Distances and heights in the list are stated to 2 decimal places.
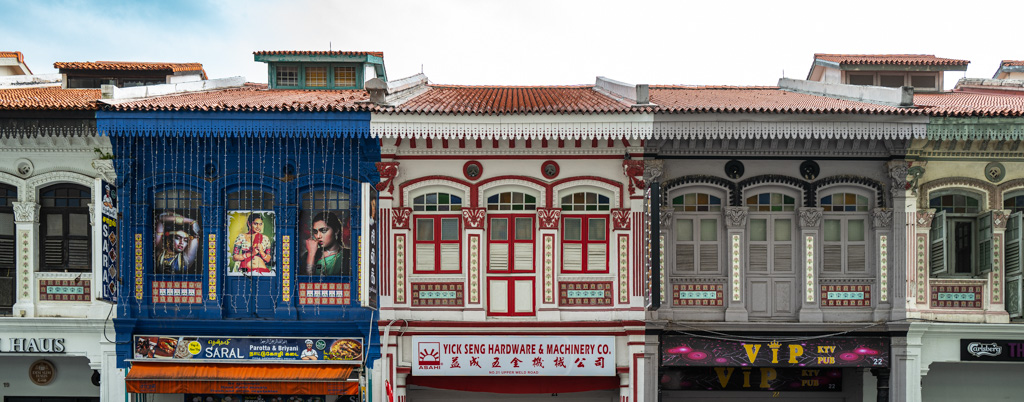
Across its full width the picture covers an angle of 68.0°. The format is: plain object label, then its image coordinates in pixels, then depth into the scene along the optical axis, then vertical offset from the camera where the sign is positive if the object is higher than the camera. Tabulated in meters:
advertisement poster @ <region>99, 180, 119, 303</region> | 12.12 -0.64
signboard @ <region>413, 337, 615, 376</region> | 13.02 -2.67
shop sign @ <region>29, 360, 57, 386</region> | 14.03 -3.17
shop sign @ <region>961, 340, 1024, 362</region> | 12.98 -2.55
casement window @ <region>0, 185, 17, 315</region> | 13.15 -0.99
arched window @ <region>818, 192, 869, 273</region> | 13.21 -0.55
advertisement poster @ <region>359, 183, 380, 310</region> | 12.02 -0.94
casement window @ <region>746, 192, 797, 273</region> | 13.25 -0.53
